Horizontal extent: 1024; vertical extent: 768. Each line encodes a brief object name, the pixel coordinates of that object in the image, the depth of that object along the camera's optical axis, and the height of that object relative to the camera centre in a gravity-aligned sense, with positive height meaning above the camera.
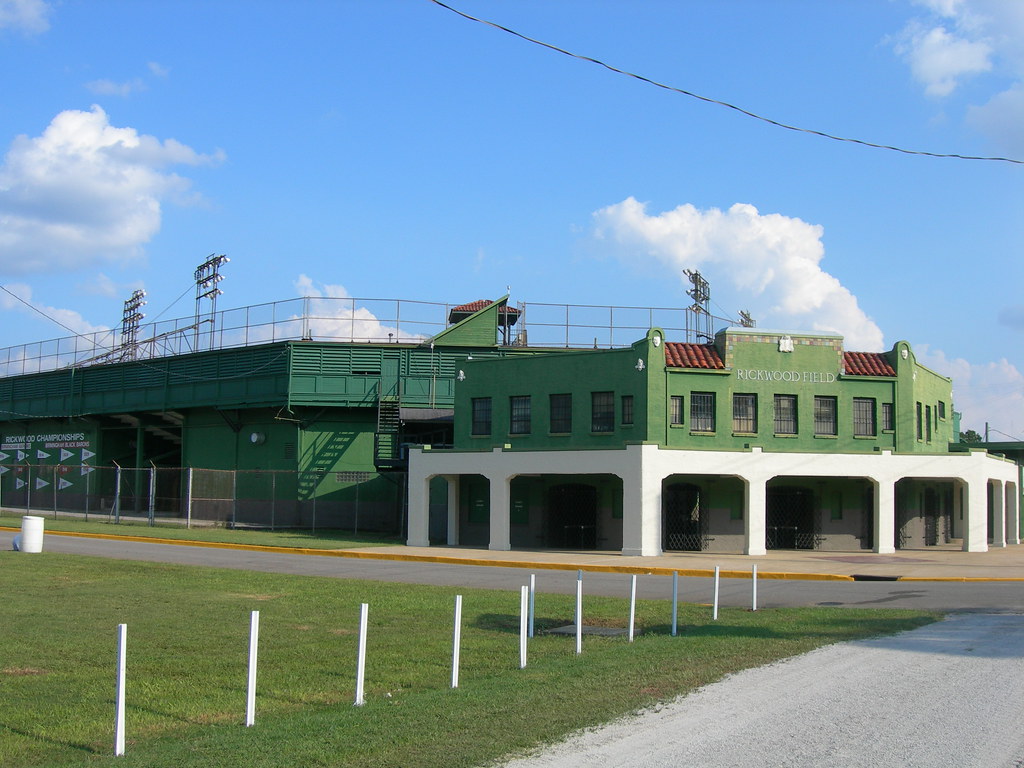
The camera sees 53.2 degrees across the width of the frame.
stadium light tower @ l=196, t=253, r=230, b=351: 59.97 +10.83
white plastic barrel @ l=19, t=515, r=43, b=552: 26.95 -2.03
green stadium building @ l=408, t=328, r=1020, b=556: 33.62 +0.60
